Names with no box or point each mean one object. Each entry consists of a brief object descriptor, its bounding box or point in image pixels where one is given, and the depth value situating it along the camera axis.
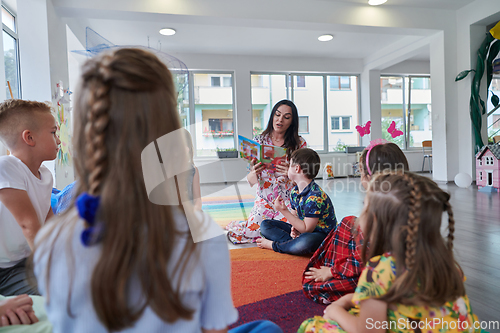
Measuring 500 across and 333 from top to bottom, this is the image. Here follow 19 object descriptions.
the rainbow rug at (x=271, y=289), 1.26
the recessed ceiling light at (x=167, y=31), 4.83
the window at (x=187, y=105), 6.21
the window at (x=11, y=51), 2.96
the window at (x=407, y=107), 7.30
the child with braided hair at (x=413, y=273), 0.71
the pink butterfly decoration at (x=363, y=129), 6.17
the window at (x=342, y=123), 7.27
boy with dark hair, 1.84
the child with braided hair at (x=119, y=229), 0.44
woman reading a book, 2.36
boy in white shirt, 1.07
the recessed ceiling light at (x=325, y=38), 5.35
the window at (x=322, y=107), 6.93
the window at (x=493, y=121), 6.36
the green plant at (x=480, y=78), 4.60
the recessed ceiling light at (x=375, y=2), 4.20
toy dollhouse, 4.10
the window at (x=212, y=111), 6.56
